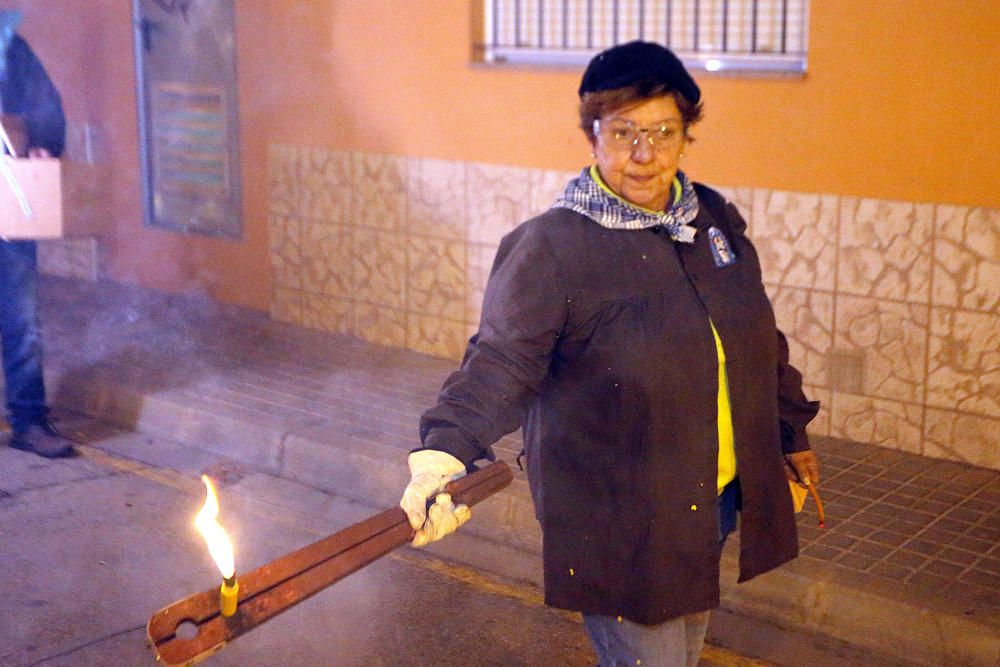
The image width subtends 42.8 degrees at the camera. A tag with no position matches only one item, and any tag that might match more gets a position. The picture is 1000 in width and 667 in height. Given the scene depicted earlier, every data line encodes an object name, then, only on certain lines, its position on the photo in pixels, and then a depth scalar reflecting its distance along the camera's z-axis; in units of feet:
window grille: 21.53
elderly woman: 9.48
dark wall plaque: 29.86
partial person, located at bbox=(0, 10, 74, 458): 21.49
